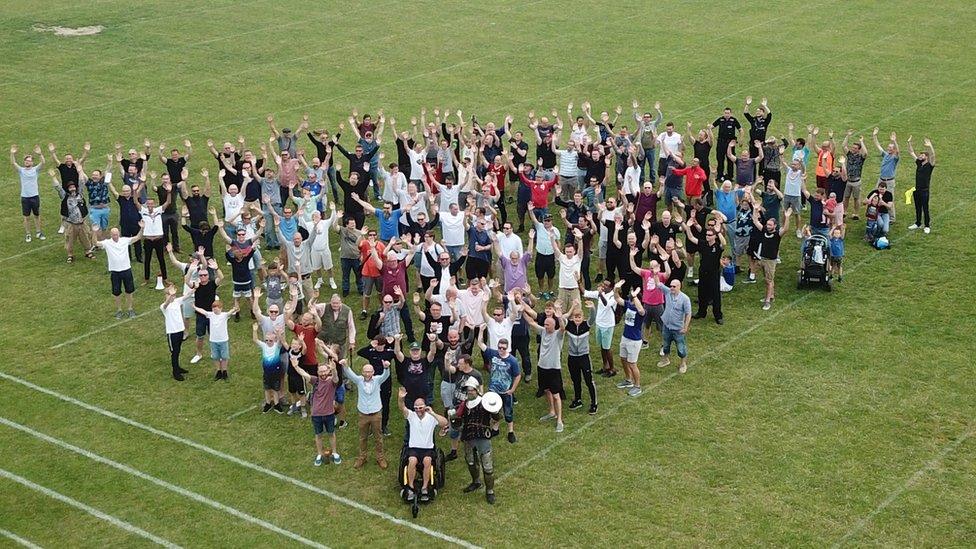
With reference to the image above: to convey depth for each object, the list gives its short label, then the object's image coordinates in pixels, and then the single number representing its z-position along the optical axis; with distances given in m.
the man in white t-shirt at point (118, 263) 22.23
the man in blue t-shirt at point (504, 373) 17.81
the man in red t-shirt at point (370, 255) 21.78
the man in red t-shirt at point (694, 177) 25.92
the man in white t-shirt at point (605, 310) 19.42
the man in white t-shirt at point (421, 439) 16.47
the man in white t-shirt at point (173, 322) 20.14
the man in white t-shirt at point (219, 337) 19.83
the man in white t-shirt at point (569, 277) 21.08
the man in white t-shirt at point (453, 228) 23.00
